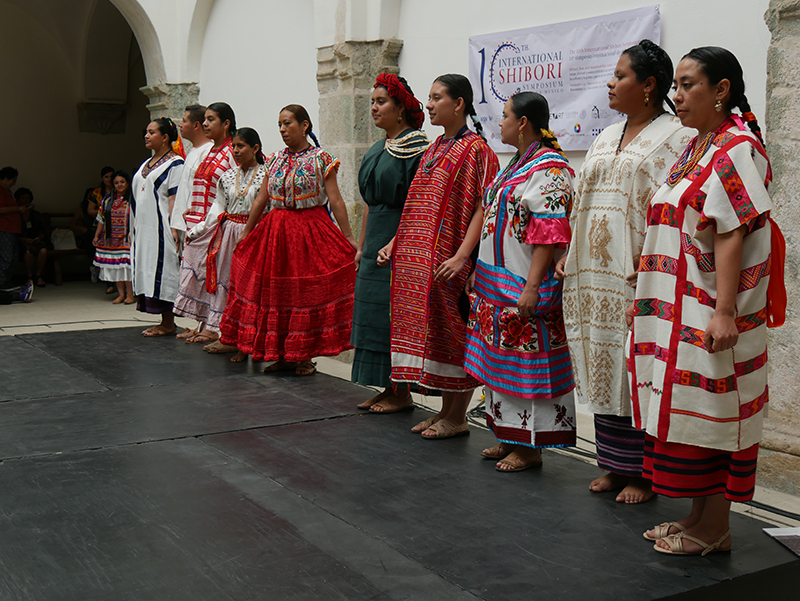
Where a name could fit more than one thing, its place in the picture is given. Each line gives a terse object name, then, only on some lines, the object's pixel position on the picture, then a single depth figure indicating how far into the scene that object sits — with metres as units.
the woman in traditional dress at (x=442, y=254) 3.66
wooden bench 10.85
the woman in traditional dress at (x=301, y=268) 4.94
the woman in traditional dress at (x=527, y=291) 3.17
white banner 4.41
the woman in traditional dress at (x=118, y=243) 9.31
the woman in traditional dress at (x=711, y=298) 2.37
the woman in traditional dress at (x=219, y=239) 5.43
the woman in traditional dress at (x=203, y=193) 5.69
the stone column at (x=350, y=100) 6.09
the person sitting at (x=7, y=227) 9.40
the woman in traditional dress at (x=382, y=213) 3.95
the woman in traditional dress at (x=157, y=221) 6.18
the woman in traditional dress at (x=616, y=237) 2.85
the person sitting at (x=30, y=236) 10.17
